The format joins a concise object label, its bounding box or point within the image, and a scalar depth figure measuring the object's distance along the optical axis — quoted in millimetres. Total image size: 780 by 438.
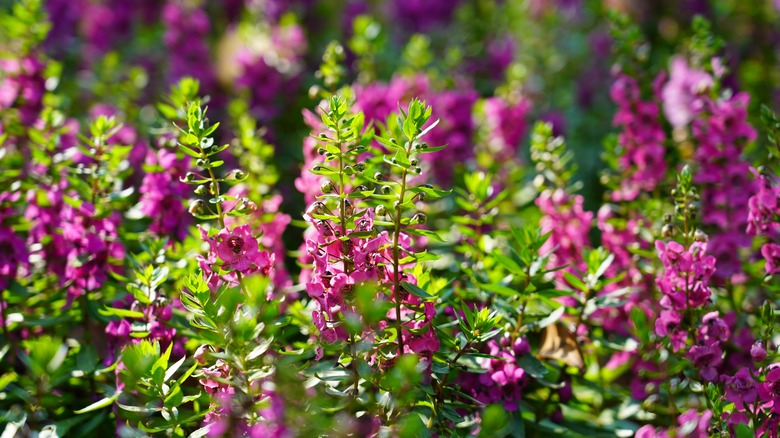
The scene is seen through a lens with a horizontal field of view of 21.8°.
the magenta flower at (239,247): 836
